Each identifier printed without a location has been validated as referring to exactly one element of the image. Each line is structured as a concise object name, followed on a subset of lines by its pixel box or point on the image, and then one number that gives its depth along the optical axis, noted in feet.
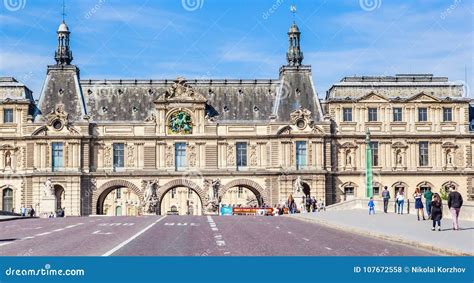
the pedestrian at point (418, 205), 165.06
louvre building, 318.04
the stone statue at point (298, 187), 302.25
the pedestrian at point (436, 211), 128.98
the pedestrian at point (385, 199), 205.01
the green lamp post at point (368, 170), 251.80
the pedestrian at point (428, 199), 161.50
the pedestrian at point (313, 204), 291.54
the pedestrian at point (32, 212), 292.98
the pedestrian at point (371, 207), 202.13
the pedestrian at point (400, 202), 192.44
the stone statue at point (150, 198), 305.77
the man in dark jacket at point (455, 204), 129.08
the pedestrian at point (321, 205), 291.38
